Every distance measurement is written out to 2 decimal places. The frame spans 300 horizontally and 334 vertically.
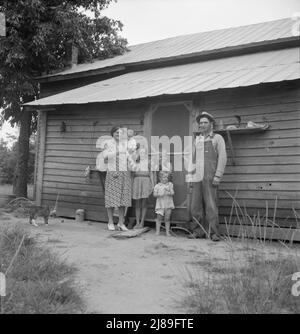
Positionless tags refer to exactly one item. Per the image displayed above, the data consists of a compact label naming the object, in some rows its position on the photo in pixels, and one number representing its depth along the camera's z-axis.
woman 6.83
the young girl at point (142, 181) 6.89
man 6.18
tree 10.27
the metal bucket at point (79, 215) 8.33
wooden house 6.29
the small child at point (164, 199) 6.61
